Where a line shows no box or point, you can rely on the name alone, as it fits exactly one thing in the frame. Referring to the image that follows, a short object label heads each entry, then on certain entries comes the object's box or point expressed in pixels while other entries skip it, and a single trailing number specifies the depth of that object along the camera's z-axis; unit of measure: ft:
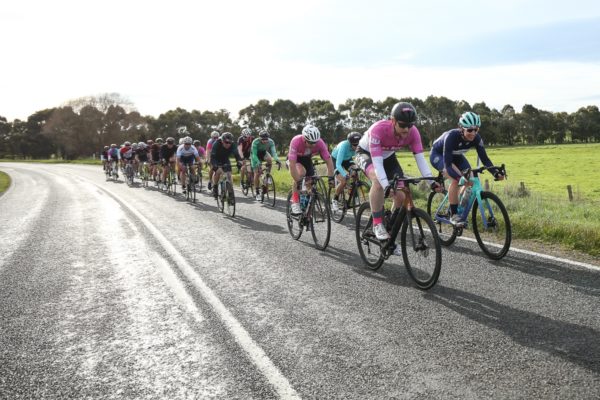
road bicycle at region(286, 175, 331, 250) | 25.09
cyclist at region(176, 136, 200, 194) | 52.65
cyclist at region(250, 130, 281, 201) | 45.03
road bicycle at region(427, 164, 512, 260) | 20.43
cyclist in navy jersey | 21.03
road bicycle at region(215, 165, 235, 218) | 38.68
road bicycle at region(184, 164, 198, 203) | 50.62
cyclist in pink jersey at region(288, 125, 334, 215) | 26.89
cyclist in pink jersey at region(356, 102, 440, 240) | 17.99
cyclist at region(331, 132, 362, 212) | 32.30
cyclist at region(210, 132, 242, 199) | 40.45
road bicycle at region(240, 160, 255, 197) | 51.93
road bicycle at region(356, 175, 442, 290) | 16.52
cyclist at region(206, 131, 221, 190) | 43.78
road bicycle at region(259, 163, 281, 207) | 46.21
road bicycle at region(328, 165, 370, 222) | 32.76
